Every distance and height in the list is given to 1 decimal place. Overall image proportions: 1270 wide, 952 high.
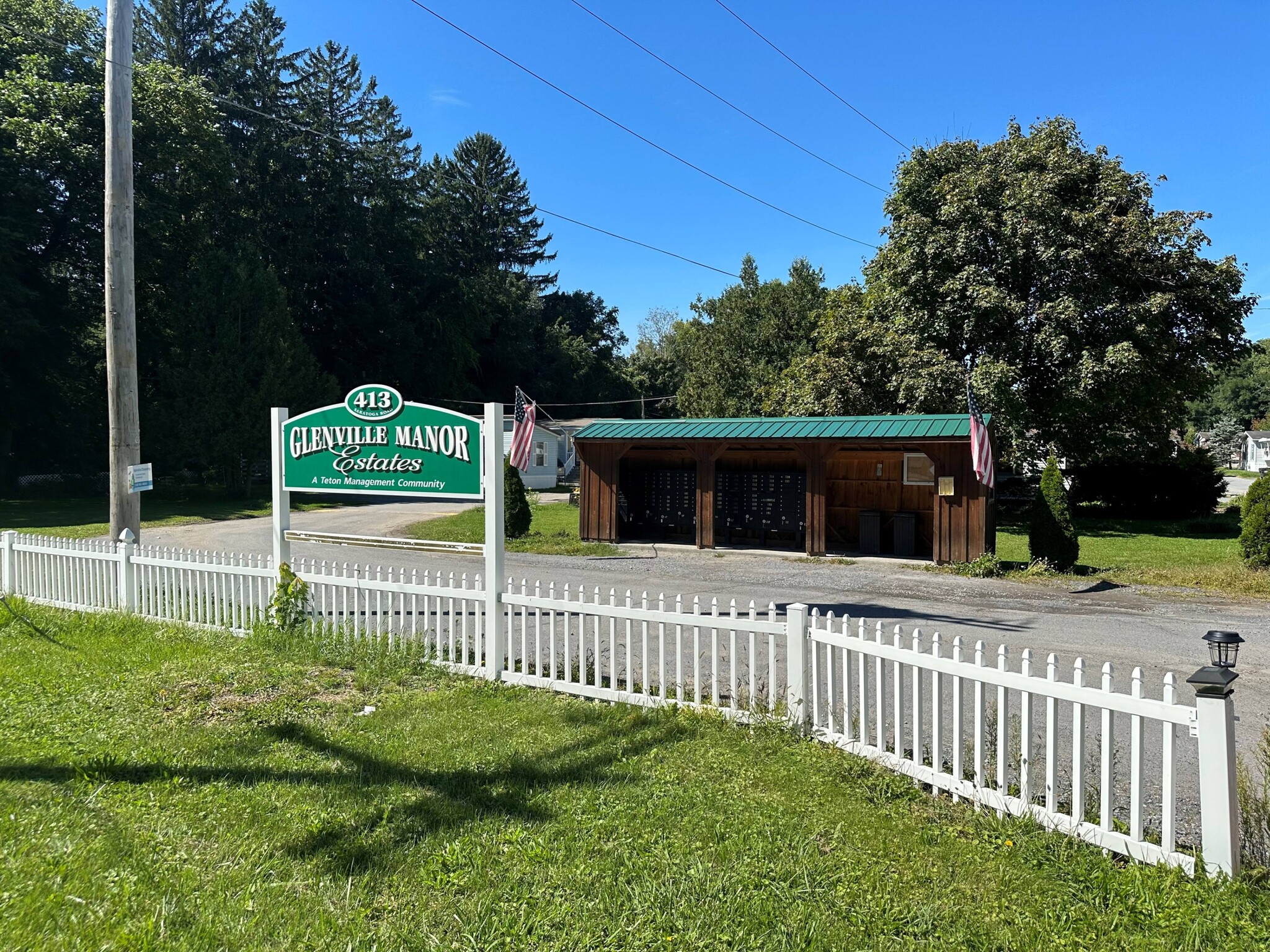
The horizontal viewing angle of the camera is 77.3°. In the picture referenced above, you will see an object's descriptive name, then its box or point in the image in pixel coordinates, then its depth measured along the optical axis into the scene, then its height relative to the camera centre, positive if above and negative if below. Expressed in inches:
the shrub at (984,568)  538.9 -66.0
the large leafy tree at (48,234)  1066.1 +362.7
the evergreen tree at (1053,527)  536.1 -38.0
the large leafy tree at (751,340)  1422.2 +247.9
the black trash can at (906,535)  640.4 -50.6
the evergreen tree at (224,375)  1167.0 +156.5
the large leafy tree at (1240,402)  2928.2 +252.6
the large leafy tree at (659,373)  2456.9 +329.6
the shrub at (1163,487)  1034.7 -21.2
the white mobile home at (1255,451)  2549.2 +64.4
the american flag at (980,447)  516.7 +16.1
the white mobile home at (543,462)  1535.4 +28.0
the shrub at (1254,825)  129.0 -59.3
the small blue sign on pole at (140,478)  345.1 +1.0
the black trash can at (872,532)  647.8 -48.3
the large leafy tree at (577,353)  2340.1 +380.8
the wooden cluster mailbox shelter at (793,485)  581.3 -9.4
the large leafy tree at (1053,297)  818.8 +187.5
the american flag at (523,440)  447.8 +21.1
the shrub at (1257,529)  519.5 -39.1
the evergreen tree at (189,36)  1594.5 +908.1
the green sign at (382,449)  269.1 +10.4
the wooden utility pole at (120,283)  340.8 +86.3
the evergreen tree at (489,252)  2124.8 +682.2
